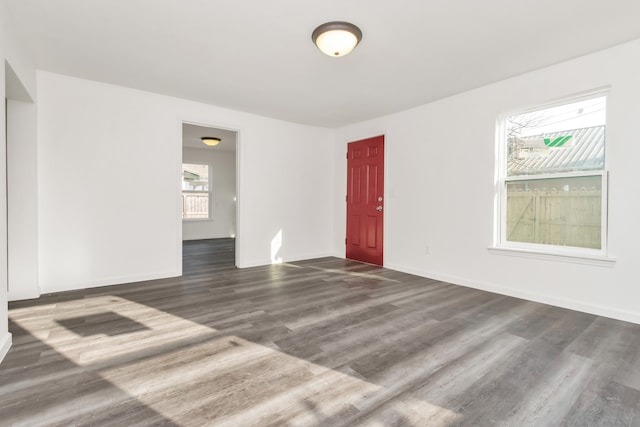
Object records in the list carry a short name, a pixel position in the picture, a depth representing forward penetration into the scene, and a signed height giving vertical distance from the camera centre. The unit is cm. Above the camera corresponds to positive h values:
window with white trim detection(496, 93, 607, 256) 310 +36
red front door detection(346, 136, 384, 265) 529 +20
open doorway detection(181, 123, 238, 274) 844 +47
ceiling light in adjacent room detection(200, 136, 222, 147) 695 +160
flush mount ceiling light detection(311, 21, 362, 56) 251 +147
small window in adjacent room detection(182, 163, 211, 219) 859 +52
